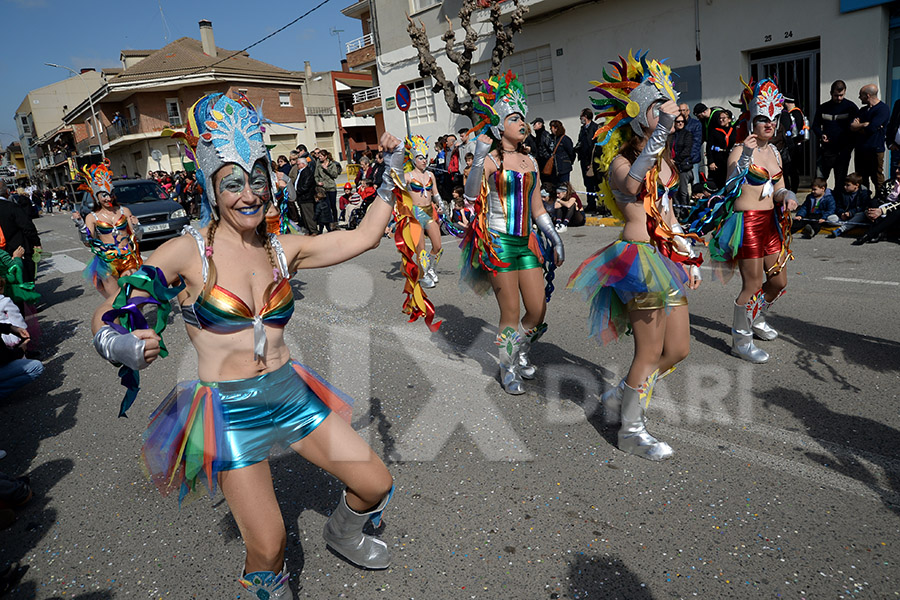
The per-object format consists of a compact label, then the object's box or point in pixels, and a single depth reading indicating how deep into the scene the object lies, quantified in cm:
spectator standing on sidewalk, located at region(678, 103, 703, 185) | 1084
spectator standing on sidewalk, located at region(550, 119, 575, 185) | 1253
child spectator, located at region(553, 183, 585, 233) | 1198
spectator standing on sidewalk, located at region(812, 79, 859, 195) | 983
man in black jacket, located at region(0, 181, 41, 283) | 821
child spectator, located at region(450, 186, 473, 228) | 1323
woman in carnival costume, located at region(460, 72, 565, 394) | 438
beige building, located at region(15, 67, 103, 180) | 7375
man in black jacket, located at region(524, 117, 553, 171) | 1256
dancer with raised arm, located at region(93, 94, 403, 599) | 230
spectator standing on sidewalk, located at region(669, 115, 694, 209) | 1076
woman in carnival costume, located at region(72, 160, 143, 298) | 722
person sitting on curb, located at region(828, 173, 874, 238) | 911
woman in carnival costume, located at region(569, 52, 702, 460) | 333
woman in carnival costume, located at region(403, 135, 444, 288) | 805
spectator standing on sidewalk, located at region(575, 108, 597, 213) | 1246
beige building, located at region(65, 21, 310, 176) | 3881
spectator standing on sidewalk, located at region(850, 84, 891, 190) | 942
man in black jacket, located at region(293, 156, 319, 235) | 1385
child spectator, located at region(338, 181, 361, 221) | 1504
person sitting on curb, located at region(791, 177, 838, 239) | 916
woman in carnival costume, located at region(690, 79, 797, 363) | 468
